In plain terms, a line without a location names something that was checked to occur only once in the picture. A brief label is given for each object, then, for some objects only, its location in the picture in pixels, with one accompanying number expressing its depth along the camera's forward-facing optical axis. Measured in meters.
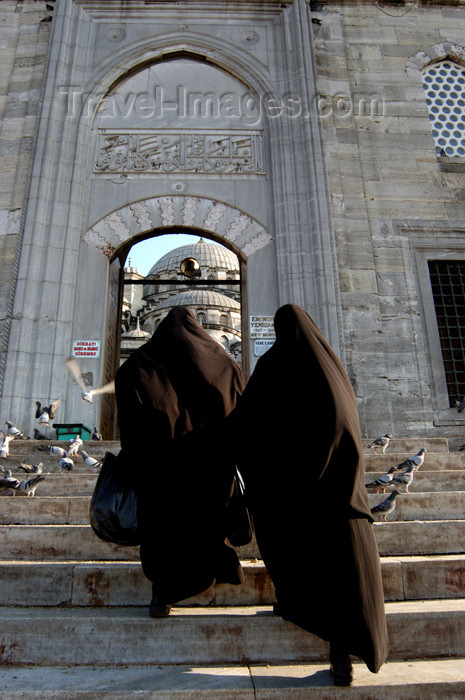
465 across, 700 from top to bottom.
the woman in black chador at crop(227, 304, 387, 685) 2.18
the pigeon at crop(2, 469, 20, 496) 4.68
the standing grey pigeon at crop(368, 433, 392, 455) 5.80
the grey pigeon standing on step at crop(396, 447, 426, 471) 4.66
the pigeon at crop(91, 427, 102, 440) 6.86
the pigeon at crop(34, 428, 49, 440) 6.58
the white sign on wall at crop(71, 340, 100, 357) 7.48
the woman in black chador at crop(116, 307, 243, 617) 2.67
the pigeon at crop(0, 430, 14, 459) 5.62
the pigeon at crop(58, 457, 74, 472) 5.32
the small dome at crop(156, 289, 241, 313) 37.56
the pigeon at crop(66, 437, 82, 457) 5.73
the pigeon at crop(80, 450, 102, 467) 5.36
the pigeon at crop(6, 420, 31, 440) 6.40
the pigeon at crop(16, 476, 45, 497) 4.61
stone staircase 2.10
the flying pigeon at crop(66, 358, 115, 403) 7.26
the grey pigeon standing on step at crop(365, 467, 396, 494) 4.51
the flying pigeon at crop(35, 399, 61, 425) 6.66
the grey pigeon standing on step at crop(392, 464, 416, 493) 4.41
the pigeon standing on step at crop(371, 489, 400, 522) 3.82
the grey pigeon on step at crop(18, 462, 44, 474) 5.18
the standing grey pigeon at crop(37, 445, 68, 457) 5.61
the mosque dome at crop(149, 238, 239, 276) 36.75
